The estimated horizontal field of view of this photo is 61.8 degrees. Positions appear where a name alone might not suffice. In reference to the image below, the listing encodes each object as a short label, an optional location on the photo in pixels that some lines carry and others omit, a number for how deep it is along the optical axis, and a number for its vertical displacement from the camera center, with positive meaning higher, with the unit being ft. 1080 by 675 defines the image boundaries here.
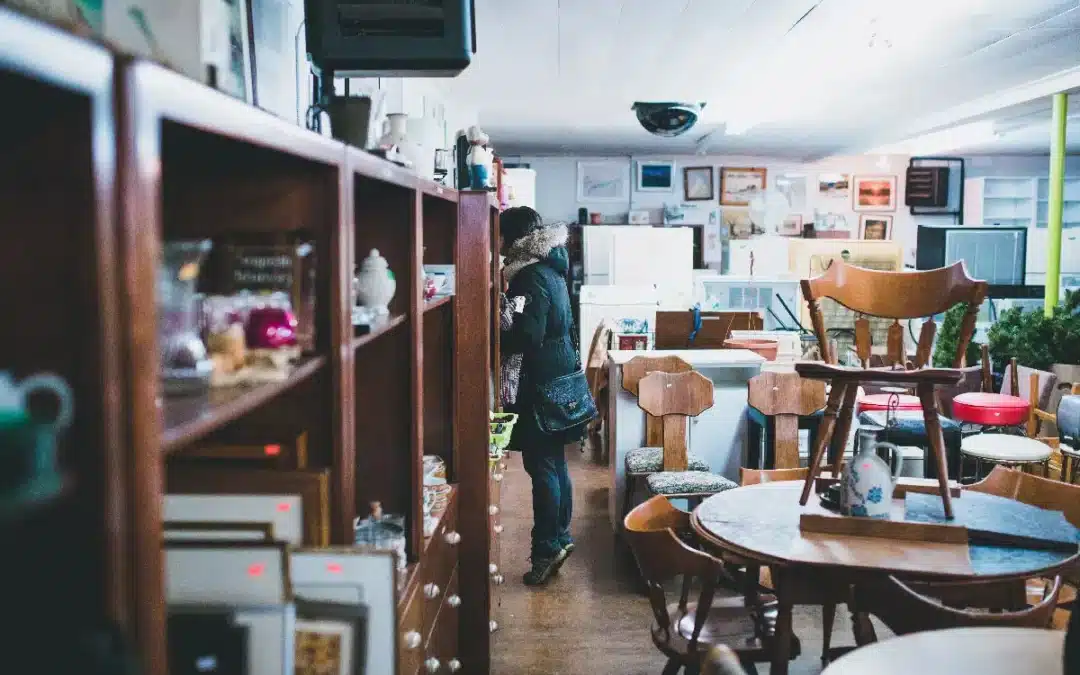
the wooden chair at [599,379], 23.32 -2.78
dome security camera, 22.80 +3.94
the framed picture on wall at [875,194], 37.91 +3.35
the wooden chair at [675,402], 15.21 -2.20
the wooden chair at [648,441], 15.43 -3.05
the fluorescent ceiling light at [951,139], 28.17 +4.54
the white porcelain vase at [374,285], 6.26 -0.10
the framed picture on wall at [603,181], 37.11 +3.74
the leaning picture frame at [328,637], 4.17 -1.71
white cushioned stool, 15.97 -3.16
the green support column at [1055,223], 22.35 +1.29
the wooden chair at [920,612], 6.94 -2.66
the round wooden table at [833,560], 8.10 -2.62
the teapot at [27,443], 2.21 -0.43
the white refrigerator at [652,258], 31.24 +0.50
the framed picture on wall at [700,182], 37.29 +3.74
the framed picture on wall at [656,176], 37.14 +3.95
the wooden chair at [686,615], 8.82 -3.54
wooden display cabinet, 2.32 -0.03
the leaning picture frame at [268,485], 4.58 -1.10
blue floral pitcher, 8.95 -2.10
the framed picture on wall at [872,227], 38.04 +1.95
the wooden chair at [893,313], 8.61 -0.39
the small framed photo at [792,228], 37.86 +1.88
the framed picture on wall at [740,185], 37.32 +3.63
